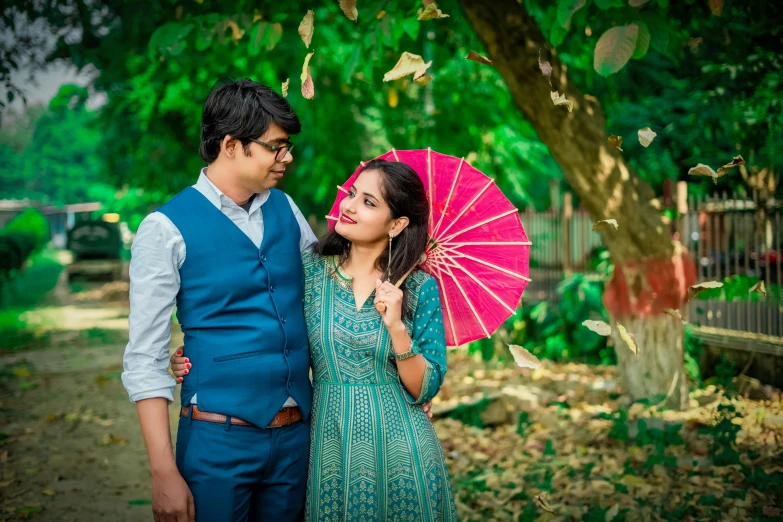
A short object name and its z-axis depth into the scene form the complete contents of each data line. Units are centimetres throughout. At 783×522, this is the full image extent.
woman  241
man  217
